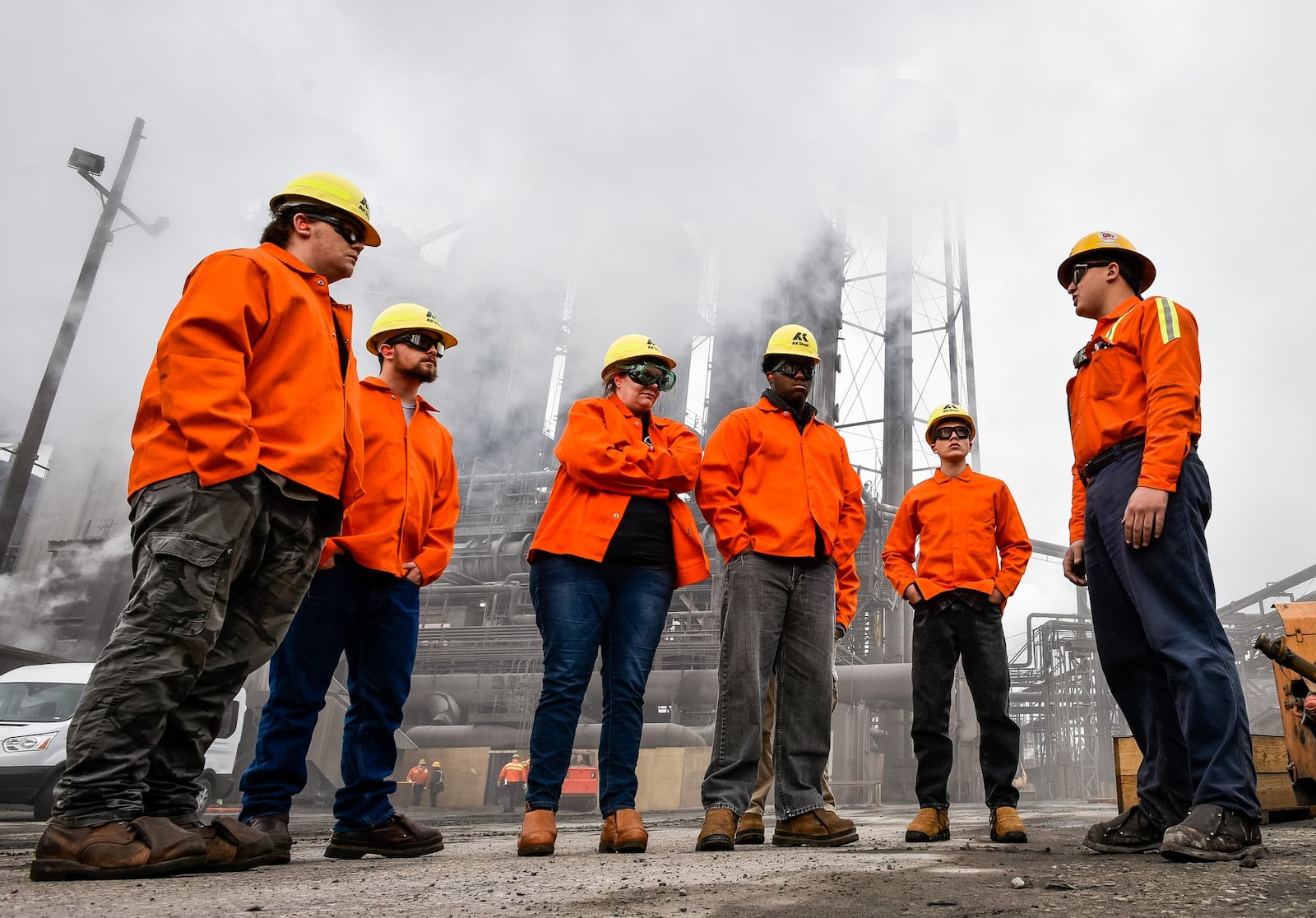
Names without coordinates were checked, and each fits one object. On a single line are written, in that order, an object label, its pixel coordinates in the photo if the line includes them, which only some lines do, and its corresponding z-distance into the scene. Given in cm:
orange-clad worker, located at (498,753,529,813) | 1349
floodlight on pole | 1052
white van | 693
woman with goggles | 295
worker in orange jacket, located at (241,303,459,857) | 268
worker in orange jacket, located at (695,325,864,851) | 303
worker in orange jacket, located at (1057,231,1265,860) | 233
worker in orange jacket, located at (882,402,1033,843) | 340
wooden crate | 374
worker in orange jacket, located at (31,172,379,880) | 188
